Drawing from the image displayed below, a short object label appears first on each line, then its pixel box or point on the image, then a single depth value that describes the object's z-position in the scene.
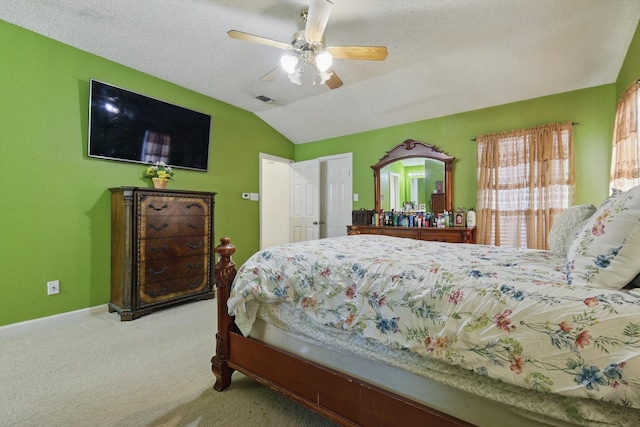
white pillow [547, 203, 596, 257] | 1.58
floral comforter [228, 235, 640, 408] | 0.76
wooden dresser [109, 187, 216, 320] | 2.79
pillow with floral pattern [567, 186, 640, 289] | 0.87
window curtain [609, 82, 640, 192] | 2.14
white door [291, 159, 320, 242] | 4.98
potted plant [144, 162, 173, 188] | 3.25
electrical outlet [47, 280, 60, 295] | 2.64
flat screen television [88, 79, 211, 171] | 2.92
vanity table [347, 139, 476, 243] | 3.79
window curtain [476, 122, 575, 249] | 3.14
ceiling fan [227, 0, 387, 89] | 2.06
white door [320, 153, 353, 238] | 4.80
